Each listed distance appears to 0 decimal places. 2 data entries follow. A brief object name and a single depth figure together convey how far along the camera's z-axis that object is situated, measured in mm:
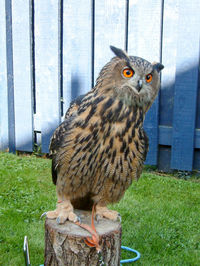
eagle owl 1962
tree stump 2139
